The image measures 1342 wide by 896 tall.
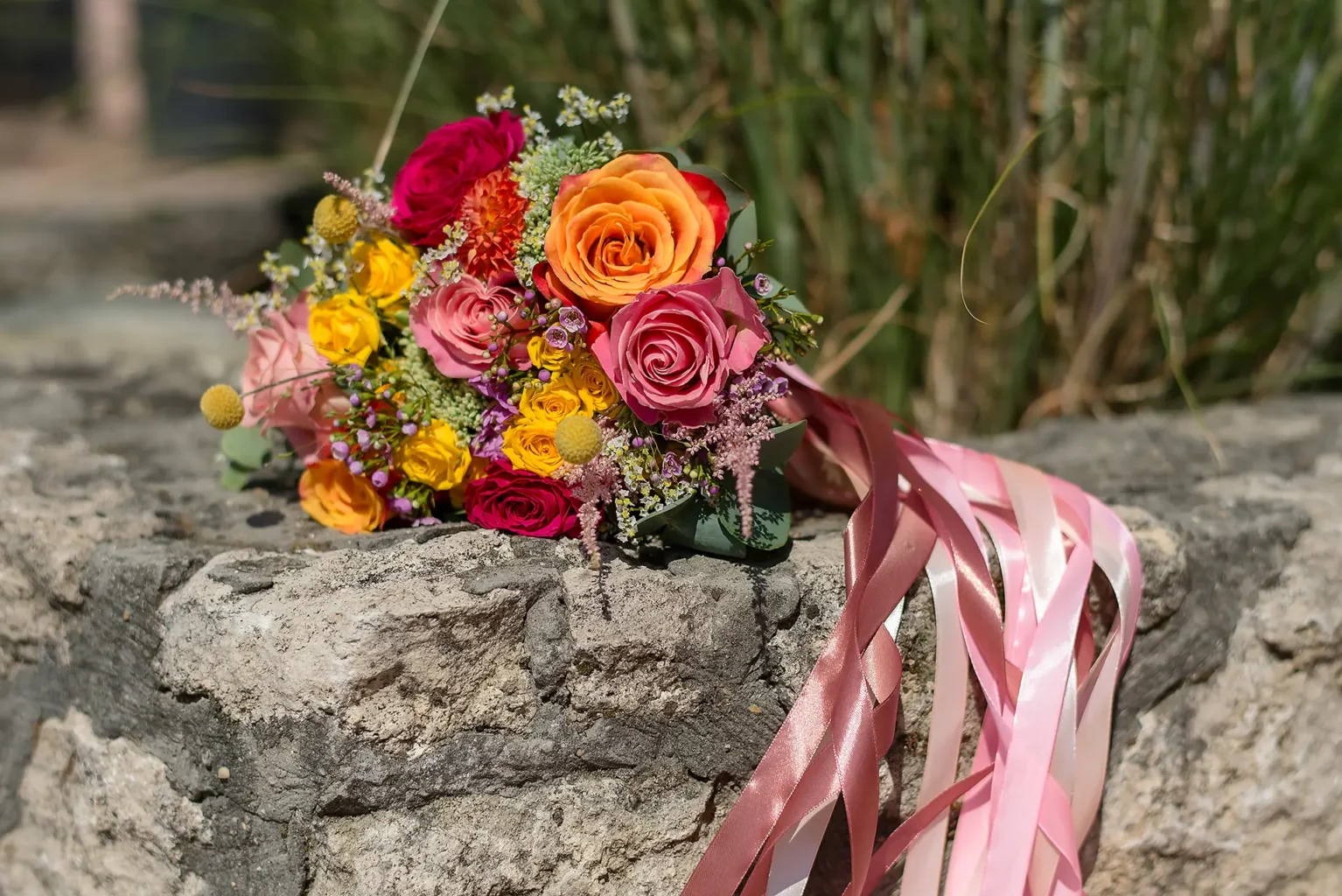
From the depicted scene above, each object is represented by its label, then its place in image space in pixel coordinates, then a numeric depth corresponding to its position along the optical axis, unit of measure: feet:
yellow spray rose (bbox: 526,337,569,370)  3.26
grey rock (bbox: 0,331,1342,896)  3.00
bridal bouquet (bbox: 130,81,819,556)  3.08
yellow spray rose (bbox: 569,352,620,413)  3.24
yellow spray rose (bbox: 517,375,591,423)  3.24
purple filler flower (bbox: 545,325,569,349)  3.15
